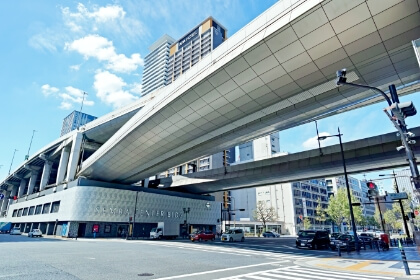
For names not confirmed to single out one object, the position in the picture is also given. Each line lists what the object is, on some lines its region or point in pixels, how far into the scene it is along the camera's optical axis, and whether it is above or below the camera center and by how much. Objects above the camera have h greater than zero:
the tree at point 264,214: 78.68 +1.27
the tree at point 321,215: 82.03 +1.10
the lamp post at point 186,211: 53.72 +1.39
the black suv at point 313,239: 24.12 -1.97
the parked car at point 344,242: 23.28 -2.21
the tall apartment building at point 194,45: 108.19 +76.60
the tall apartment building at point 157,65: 137.25 +85.12
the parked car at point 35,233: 40.93 -2.59
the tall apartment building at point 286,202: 84.81 +5.73
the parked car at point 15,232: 52.21 -3.08
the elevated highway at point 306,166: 26.38 +6.76
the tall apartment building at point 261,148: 103.00 +29.12
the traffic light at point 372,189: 16.89 +1.95
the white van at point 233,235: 35.81 -2.42
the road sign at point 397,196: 18.41 +1.68
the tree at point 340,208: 66.19 +2.77
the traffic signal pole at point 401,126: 7.80 +2.95
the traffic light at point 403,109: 7.41 +3.21
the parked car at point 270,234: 62.69 -3.86
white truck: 42.41 -2.23
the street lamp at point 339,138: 20.20 +7.04
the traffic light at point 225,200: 94.06 +6.52
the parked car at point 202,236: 36.53 -2.63
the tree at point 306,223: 80.94 -1.48
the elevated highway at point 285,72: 11.80 +8.85
